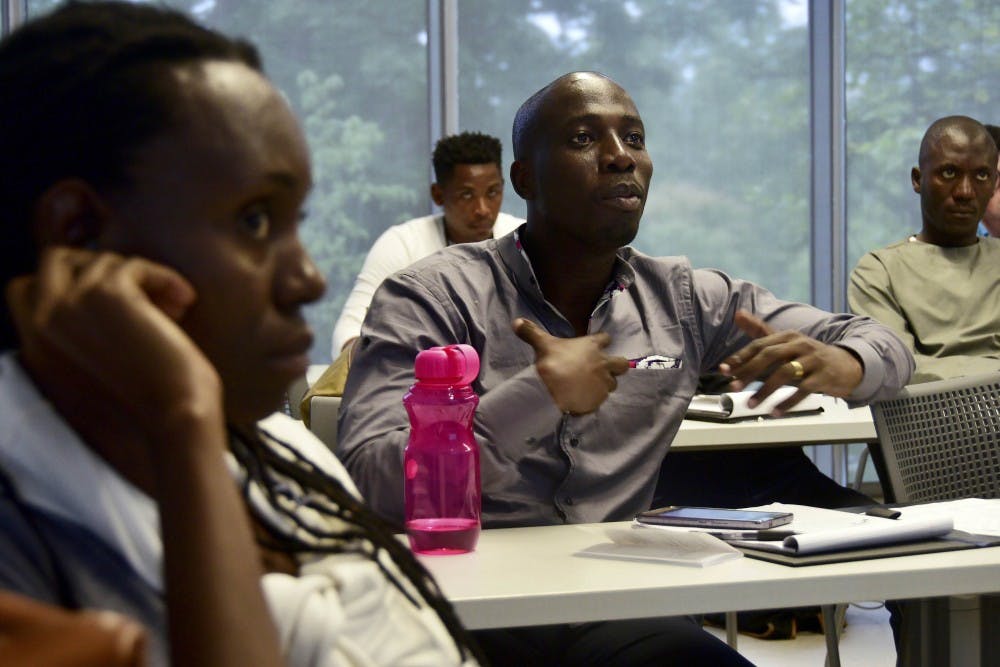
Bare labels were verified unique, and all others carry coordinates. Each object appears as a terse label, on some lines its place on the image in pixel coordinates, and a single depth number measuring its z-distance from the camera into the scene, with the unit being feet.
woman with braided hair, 4.07
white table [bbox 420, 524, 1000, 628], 6.39
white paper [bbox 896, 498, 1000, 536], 7.19
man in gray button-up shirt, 7.31
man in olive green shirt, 12.01
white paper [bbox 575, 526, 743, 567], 6.75
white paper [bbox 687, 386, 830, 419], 9.66
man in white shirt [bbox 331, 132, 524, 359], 14.02
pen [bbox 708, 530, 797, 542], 6.90
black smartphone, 7.02
